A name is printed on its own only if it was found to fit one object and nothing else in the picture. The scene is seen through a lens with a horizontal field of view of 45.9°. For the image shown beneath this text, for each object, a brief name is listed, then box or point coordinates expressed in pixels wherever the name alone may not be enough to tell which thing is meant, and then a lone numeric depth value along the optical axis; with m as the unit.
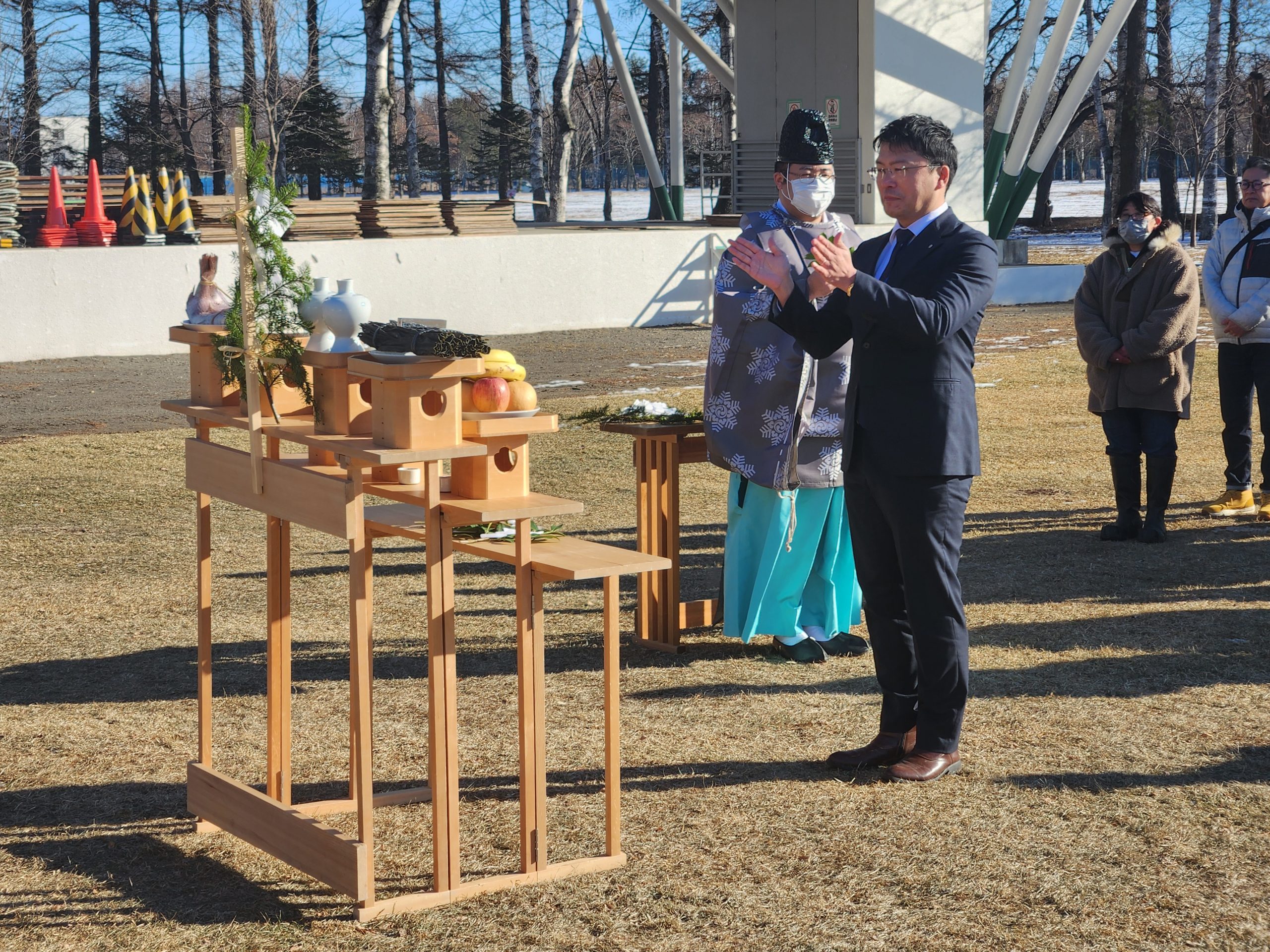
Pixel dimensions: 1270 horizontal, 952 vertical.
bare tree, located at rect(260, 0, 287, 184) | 29.36
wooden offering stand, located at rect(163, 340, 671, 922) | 3.74
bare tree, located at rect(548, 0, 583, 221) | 32.56
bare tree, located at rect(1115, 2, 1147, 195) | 34.72
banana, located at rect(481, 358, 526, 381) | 4.15
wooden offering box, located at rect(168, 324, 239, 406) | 4.45
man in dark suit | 4.42
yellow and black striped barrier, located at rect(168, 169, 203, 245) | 18.39
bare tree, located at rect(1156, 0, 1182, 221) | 42.16
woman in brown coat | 8.28
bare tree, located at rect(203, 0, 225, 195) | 39.19
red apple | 3.97
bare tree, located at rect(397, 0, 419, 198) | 42.38
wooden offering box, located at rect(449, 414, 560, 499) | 3.87
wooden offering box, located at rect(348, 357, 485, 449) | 3.68
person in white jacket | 8.63
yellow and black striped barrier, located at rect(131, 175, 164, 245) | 18.48
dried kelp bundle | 3.71
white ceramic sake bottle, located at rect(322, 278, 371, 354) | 4.04
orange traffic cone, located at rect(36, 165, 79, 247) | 17.58
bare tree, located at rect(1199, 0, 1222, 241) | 35.38
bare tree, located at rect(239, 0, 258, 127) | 29.30
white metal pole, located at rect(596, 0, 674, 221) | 26.30
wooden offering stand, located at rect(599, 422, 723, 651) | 6.43
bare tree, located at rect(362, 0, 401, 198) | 23.52
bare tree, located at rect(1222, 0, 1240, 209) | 38.81
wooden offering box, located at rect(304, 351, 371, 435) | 3.94
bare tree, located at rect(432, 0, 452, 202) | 45.92
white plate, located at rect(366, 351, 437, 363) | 3.71
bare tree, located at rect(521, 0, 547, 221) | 38.16
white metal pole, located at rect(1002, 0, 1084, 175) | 21.39
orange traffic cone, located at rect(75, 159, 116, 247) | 17.80
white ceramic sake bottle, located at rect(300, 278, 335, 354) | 4.06
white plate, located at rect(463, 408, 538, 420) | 3.88
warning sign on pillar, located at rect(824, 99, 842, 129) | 23.61
